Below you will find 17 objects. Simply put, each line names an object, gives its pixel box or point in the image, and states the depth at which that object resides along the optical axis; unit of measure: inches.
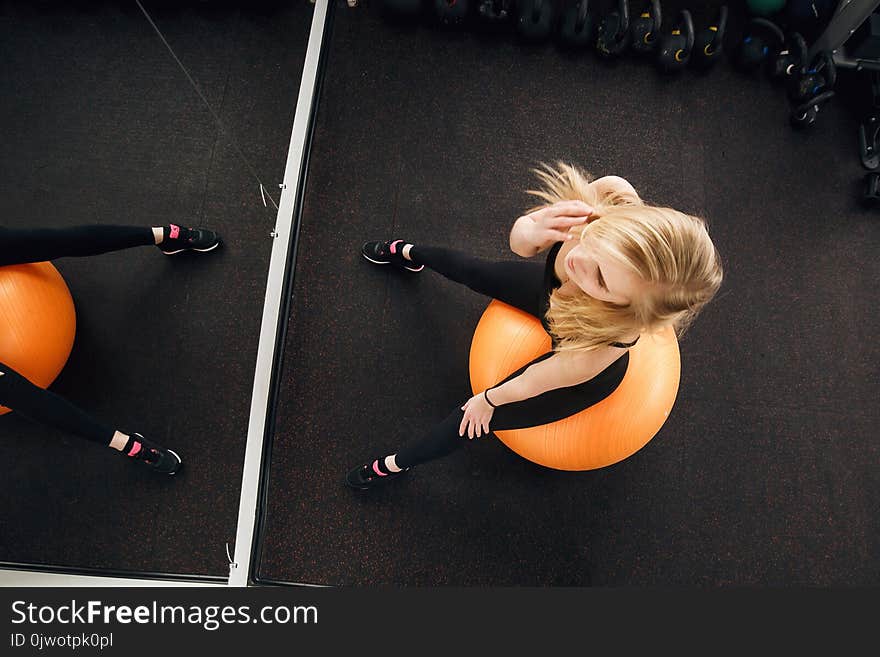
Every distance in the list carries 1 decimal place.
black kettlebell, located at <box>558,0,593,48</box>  104.7
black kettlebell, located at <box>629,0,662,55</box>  102.3
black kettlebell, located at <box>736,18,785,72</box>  106.6
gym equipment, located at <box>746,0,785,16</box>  108.6
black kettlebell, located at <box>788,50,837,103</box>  100.7
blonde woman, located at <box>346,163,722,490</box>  45.5
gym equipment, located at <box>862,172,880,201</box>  100.1
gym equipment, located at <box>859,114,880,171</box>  103.9
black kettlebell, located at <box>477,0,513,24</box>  105.4
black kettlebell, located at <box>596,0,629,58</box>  102.5
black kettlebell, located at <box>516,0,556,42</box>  103.6
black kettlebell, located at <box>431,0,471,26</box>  104.0
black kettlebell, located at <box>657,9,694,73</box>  102.3
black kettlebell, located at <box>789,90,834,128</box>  99.6
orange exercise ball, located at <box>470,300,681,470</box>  65.0
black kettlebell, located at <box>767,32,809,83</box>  104.7
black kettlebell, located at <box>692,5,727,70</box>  101.3
